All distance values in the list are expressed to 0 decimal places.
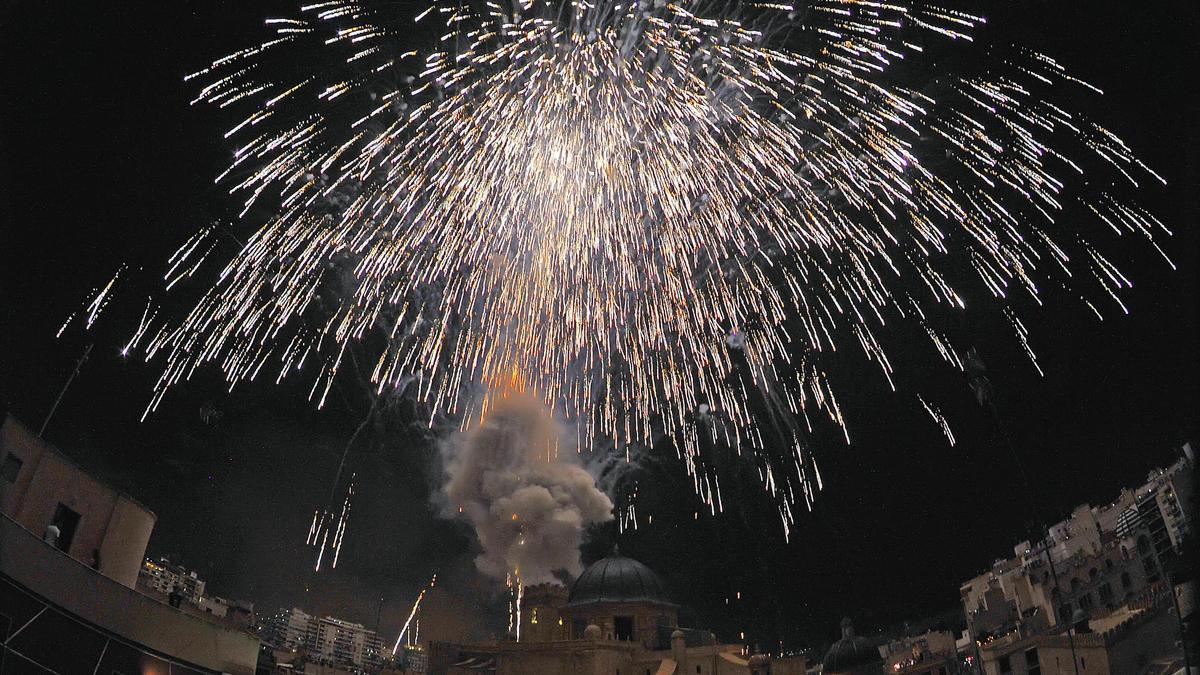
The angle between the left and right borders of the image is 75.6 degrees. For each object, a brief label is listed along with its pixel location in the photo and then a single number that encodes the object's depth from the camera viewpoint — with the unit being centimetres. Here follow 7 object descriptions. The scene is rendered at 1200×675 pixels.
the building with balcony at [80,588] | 2277
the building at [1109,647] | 4303
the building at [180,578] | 5652
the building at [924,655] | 6762
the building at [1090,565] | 5353
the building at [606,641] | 6084
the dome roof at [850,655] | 7681
